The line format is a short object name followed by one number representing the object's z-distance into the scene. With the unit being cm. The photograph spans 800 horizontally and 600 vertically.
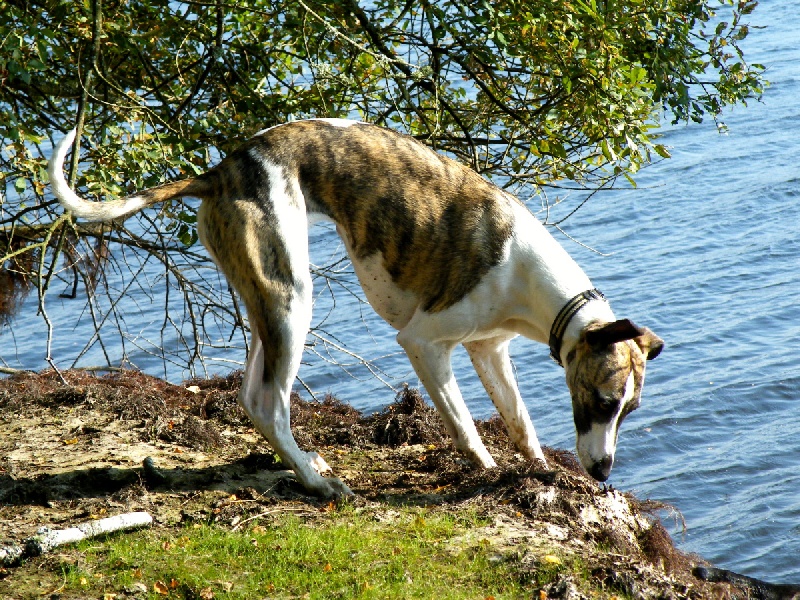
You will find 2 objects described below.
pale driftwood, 462
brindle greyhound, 548
